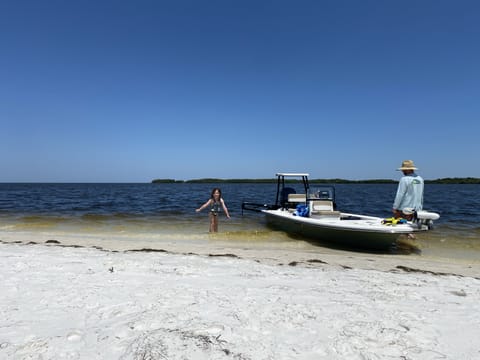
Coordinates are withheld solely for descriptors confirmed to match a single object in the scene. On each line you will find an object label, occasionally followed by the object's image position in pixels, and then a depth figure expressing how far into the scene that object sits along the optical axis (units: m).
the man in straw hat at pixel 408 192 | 8.60
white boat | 8.14
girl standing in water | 11.66
